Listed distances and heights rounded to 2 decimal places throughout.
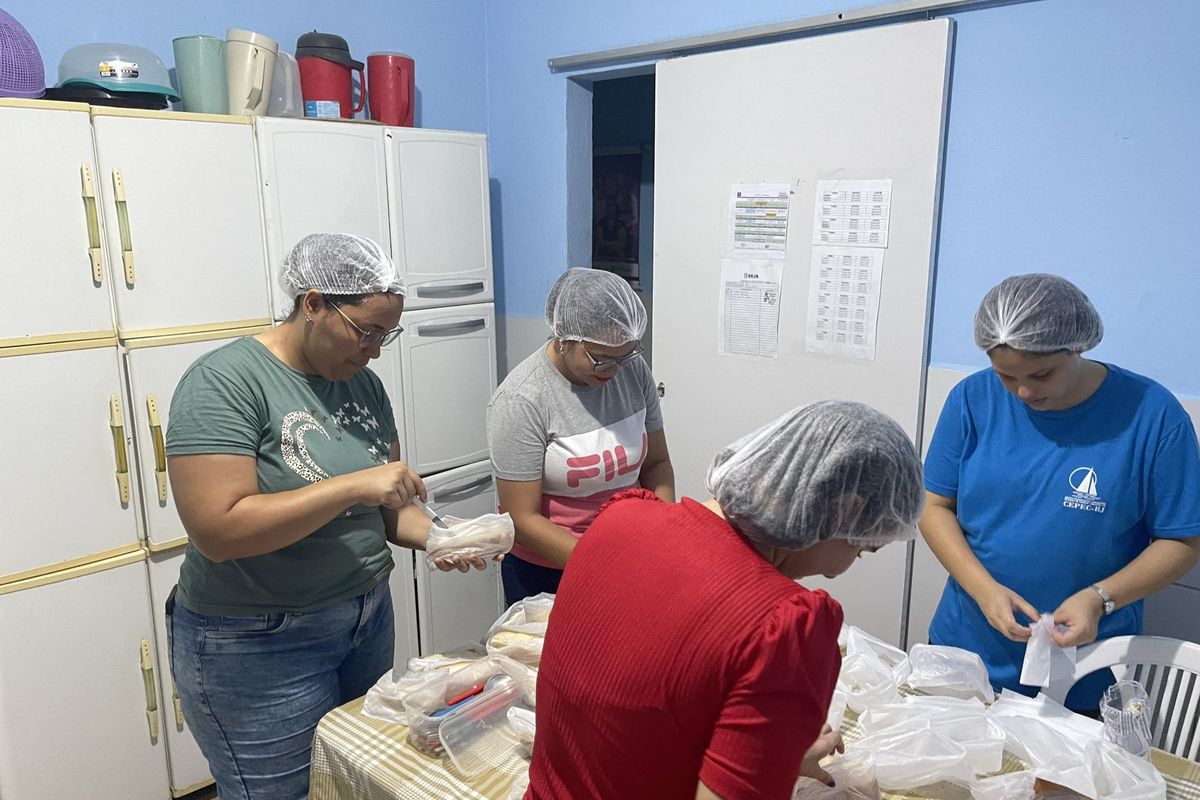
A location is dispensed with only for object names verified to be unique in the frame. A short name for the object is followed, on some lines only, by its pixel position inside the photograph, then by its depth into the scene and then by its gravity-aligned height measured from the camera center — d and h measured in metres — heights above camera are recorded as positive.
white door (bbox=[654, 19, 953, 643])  2.21 +0.06
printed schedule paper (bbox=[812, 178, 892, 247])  2.28 +0.06
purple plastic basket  1.97 +0.41
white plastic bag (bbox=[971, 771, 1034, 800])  1.19 -0.79
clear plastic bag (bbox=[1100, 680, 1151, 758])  1.28 -0.76
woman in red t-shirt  0.83 -0.40
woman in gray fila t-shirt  1.77 -0.42
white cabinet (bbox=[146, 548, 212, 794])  2.34 -1.33
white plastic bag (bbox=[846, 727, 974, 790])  1.23 -0.78
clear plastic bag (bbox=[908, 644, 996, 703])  1.44 -0.77
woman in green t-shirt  1.33 -0.47
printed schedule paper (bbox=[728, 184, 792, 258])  2.49 +0.05
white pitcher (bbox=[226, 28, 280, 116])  2.38 +0.48
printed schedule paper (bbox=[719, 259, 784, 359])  2.55 -0.23
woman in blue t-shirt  1.51 -0.47
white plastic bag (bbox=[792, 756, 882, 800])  1.11 -0.76
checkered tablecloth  1.25 -0.83
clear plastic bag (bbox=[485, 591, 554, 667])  1.46 -0.75
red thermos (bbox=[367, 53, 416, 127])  2.78 +0.50
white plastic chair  1.54 -0.83
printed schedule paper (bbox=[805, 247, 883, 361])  2.34 -0.19
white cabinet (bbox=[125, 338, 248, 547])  2.21 -0.49
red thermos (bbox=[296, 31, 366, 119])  2.58 +0.51
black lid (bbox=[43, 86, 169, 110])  2.10 +0.35
